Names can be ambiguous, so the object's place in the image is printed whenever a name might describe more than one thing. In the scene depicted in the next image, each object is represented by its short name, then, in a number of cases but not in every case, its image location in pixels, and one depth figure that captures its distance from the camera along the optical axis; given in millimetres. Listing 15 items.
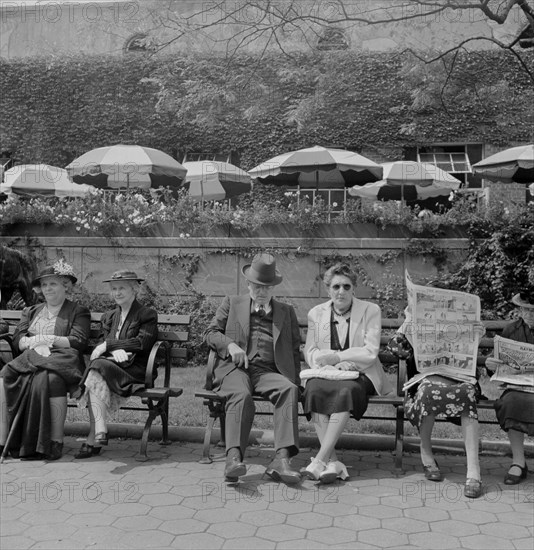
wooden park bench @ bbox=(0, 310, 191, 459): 4844
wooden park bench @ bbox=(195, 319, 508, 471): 4570
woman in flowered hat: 4738
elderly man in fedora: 4352
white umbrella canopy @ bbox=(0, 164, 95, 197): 13133
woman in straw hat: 4805
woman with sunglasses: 4336
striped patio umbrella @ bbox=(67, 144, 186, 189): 10336
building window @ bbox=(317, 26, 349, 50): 9422
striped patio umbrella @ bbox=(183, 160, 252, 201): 12758
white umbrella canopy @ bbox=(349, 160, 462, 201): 12789
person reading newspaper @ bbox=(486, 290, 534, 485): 4316
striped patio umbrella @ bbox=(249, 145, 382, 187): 10398
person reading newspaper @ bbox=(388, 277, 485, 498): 4316
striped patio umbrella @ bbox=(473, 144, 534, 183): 9875
